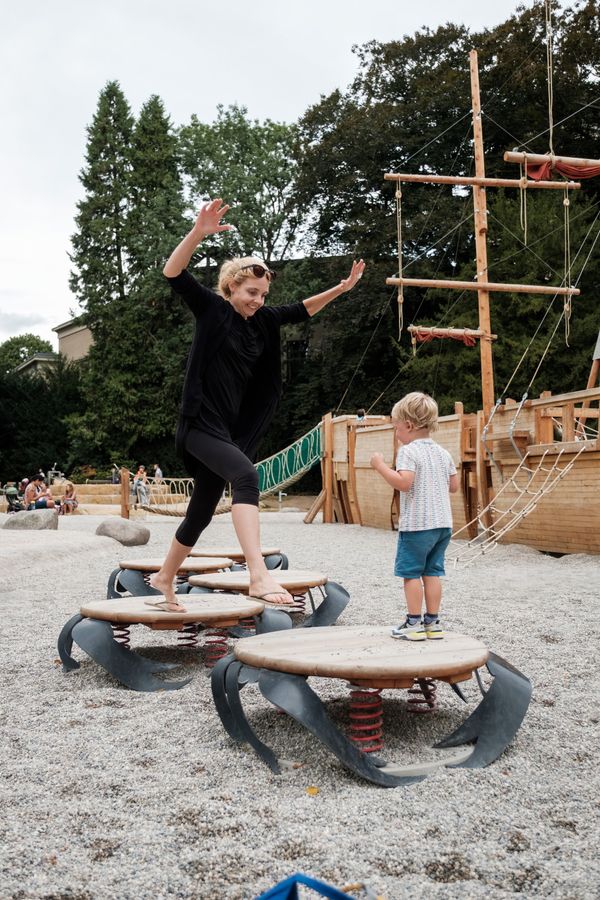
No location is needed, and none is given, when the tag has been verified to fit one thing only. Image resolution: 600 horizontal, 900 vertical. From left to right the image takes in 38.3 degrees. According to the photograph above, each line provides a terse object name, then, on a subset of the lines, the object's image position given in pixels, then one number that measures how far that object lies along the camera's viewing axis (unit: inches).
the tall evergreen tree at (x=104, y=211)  1616.0
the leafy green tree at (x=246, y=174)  1470.2
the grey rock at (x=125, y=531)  542.9
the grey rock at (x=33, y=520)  602.9
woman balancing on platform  159.2
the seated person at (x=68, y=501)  1009.5
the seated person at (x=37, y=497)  922.1
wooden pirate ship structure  407.5
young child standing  139.6
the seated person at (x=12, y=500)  995.8
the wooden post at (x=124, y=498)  766.5
